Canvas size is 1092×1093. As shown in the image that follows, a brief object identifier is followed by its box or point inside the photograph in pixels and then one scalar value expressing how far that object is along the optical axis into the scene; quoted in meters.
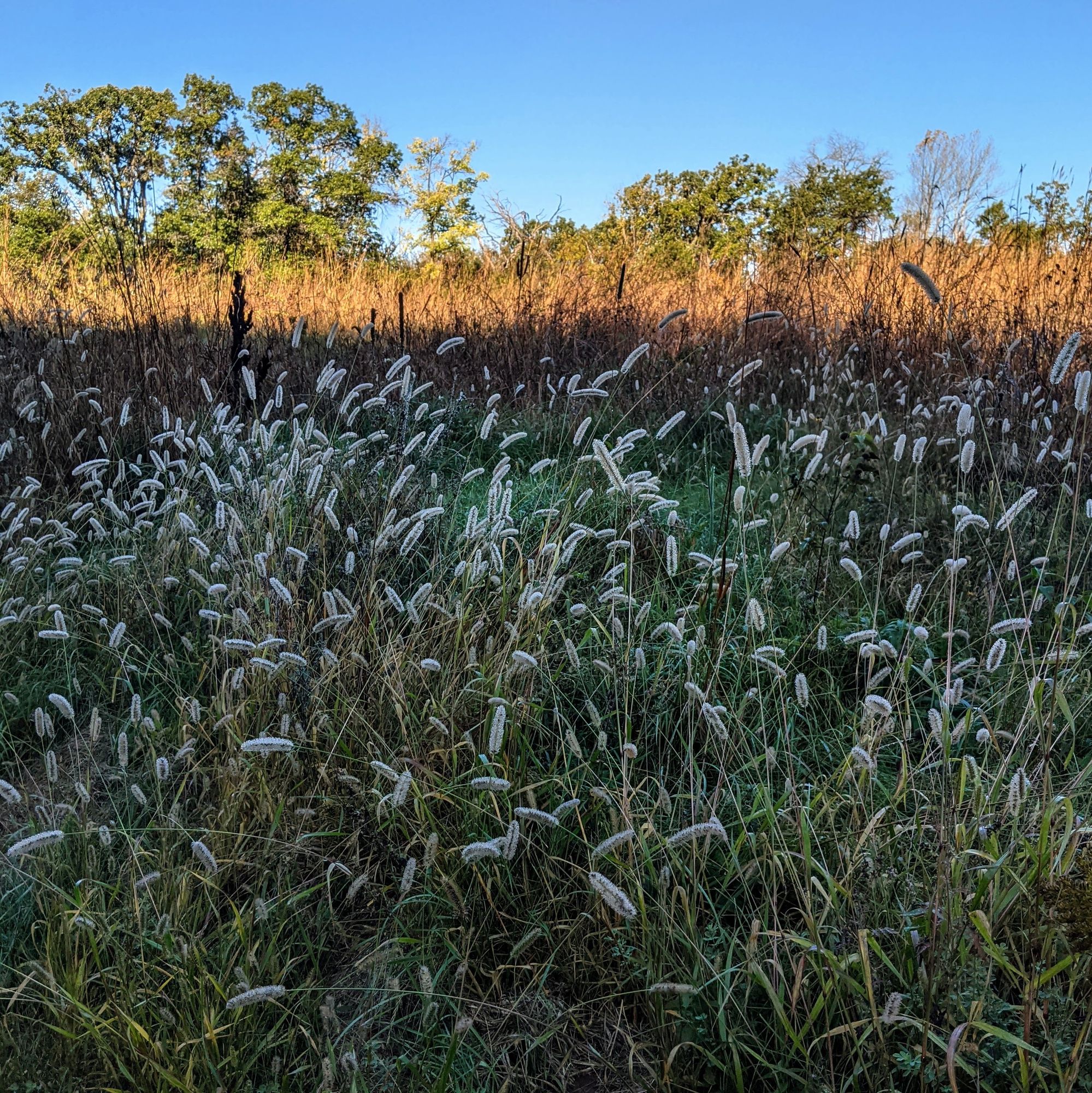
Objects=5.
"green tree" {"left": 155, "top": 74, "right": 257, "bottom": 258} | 23.72
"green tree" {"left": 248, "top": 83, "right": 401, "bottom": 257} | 24.14
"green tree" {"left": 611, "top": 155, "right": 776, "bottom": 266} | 22.47
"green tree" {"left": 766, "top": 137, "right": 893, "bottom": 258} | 19.16
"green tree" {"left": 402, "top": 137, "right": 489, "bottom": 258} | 23.75
